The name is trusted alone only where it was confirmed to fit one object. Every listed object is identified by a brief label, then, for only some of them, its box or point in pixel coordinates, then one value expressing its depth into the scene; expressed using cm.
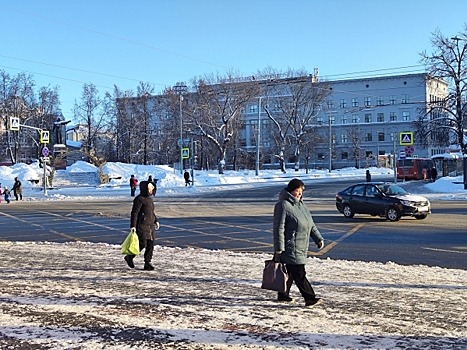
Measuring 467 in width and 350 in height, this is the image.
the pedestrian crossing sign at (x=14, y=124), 3812
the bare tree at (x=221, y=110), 6962
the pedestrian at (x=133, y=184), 4244
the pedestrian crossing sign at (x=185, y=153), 5359
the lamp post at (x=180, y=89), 5626
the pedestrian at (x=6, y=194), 3883
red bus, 5981
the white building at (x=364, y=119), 10188
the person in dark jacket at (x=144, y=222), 1015
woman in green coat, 717
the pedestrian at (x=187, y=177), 5128
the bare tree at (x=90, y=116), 8169
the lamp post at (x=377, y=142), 10606
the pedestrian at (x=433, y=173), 5275
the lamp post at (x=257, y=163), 6781
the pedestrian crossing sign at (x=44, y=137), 4444
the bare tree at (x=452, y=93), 4188
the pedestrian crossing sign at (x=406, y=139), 3422
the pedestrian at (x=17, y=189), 4188
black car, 2070
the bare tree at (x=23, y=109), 7719
